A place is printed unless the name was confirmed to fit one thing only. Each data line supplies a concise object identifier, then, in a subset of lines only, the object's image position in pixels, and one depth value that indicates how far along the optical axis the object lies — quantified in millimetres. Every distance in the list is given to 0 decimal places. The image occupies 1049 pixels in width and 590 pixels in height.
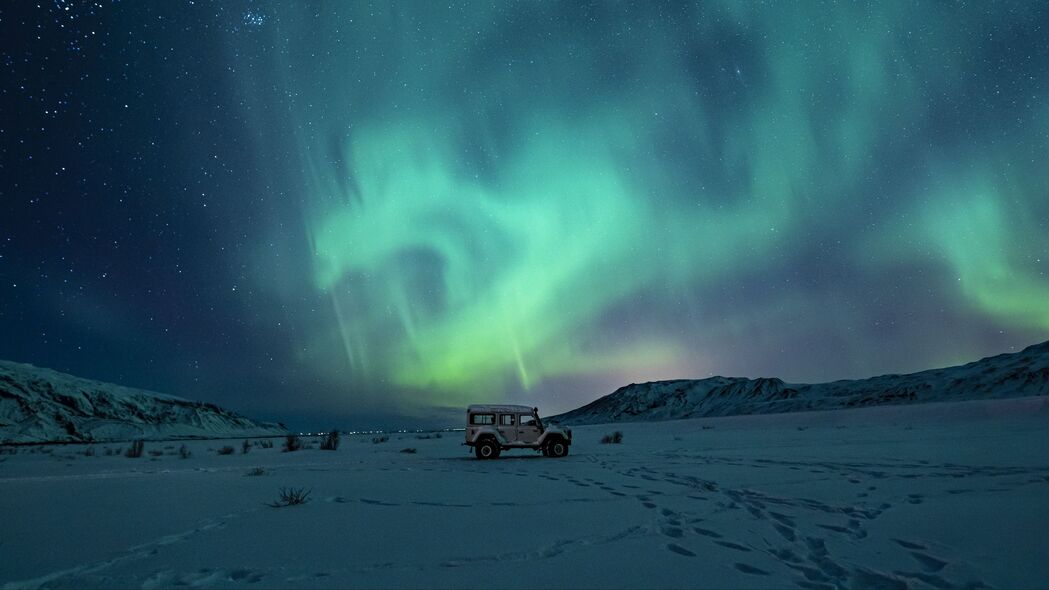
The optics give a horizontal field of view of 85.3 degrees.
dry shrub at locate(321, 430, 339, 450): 26844
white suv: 20000
